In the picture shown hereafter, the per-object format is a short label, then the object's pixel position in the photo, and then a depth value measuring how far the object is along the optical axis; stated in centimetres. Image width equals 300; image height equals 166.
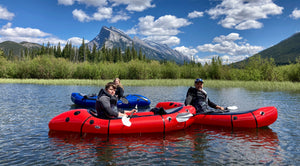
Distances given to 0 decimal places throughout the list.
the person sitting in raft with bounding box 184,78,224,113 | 784
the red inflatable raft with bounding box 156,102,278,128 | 737
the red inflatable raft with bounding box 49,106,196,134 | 647
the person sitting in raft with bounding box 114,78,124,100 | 1063
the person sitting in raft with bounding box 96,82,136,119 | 646
